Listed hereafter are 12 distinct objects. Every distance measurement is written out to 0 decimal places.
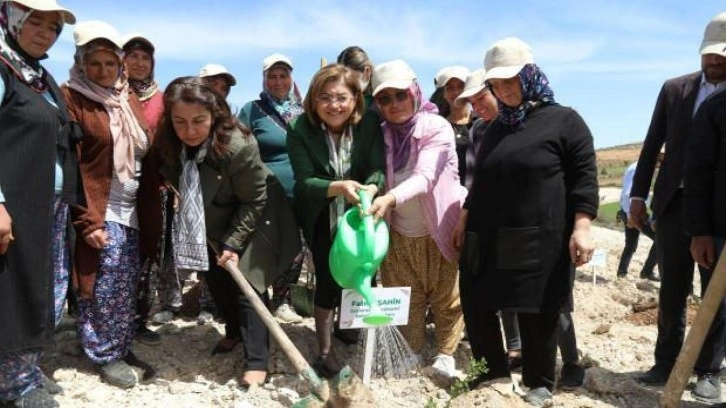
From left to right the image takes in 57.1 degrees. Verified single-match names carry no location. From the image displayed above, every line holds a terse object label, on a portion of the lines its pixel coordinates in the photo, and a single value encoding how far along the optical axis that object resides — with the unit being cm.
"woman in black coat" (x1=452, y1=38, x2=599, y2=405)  312
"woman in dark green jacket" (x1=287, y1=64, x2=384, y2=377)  340
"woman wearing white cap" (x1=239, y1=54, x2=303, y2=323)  425
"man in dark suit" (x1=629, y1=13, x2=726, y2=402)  361
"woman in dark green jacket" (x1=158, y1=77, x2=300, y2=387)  339
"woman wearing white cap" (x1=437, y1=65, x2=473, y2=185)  438
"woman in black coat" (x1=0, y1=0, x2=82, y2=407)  284
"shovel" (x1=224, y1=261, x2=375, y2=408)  298
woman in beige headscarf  331
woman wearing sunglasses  348
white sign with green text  310
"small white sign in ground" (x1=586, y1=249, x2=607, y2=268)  651
